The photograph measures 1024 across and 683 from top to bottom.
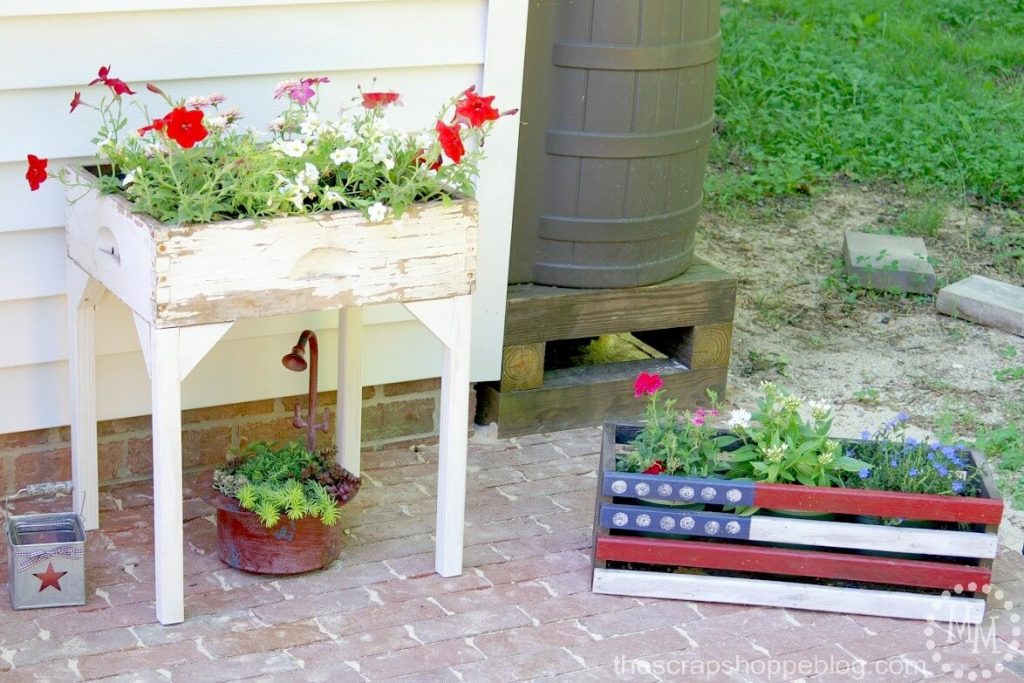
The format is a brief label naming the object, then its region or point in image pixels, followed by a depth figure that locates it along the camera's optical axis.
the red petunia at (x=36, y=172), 2.98
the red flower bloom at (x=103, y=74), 3.02
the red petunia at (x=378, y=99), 3.10
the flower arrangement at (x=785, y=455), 3.33
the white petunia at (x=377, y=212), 3.01
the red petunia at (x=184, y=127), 2.78
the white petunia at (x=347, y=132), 3.12
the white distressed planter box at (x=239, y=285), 2.91
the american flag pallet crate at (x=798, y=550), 3.25
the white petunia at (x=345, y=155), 3.03
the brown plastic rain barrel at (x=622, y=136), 3.88
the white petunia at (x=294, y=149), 3.01
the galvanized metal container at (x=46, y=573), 3.13
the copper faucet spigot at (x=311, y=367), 3.51
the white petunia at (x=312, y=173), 3.00
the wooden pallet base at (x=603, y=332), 4.13
